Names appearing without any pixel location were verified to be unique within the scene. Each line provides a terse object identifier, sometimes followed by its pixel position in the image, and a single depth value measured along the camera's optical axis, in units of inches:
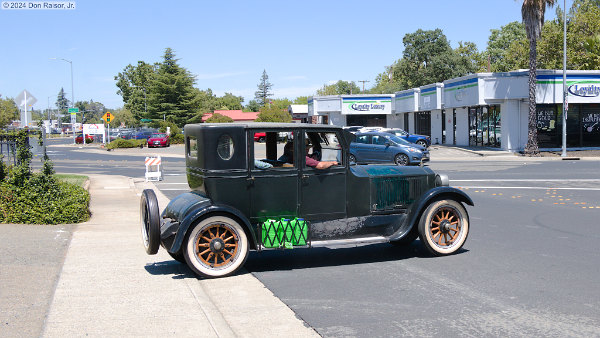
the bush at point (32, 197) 389.7
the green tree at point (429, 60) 2778.1
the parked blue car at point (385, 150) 952.9
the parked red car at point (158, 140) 1894.7
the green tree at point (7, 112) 2281.6
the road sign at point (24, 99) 642.8
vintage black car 259.4
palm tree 1170.6
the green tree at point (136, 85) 3855.8
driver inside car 270.3
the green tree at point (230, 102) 6324.3
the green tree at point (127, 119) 4093.8
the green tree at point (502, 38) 3159.0
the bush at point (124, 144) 1841.8
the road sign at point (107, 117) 2010.7
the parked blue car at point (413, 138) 1337.4
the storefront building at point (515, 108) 1322.6
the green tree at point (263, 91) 6815.9
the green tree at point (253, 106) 6356.8
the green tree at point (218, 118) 2459.4
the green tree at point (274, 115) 2630.9
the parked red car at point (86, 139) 2465.6
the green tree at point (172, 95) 2913.4
